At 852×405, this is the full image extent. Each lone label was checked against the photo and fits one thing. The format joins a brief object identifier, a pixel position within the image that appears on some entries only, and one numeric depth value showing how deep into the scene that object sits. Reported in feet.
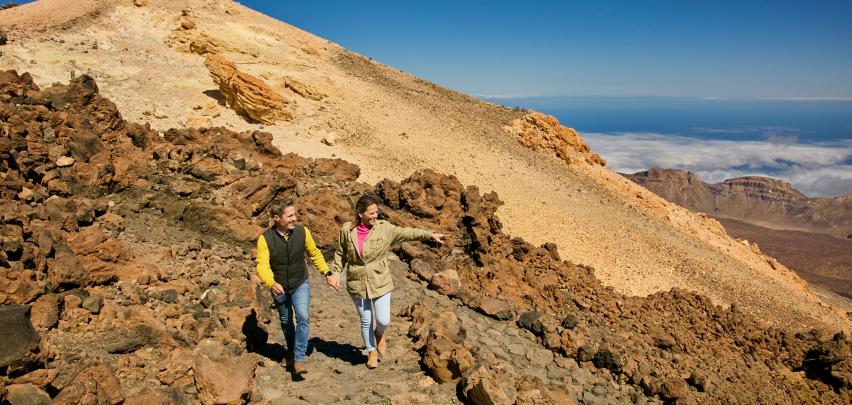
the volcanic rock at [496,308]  27.17
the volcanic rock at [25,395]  11.03
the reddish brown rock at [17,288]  13.91
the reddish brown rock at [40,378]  11.90
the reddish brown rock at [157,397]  12.25
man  15.08
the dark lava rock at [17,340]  11.79
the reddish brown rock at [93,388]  11.30
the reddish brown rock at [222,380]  13.58
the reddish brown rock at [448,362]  17.28
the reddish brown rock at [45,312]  14.19
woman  16.05
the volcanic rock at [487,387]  15.75
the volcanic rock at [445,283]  28.40
